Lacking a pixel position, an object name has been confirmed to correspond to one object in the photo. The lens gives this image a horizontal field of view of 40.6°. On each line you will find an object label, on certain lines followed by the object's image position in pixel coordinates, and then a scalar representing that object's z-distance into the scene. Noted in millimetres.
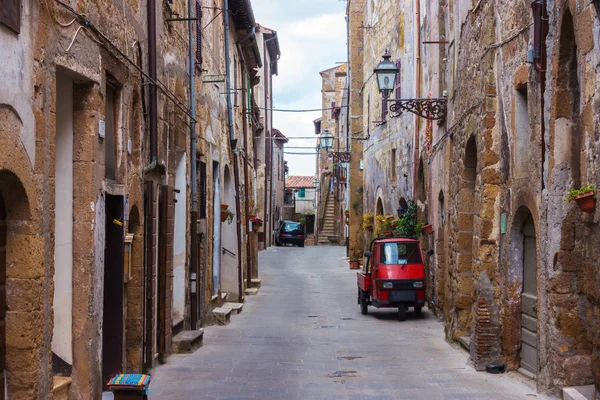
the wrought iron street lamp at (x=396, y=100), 15195
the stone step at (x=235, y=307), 17500
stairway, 57538
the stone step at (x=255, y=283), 24084
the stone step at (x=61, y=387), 6898
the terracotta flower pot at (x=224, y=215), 18203
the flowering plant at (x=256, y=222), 26569
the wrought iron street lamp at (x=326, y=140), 30656
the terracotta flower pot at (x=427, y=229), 17919
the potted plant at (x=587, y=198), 6531
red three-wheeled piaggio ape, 16812
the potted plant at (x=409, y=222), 20328
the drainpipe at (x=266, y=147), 41728
